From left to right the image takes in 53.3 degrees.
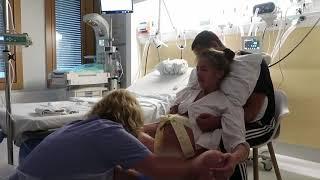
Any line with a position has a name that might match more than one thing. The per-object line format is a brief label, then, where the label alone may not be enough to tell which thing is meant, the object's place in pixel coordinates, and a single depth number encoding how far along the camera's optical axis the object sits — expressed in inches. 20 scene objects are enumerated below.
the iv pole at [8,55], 73.5
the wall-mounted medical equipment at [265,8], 98.0
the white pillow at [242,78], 61.6
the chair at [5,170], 54.1
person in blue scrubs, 40.8
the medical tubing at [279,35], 99.7
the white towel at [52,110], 77.9
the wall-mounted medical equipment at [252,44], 104.0
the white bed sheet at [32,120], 72.4
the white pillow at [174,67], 114.3
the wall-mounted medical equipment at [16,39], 73.1
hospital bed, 73.6
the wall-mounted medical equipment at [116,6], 141.1
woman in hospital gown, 55.6
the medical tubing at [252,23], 102.1
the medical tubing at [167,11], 143.1
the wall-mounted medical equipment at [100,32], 141.3
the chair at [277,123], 68.3
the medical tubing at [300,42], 91.7
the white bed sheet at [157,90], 91.0
